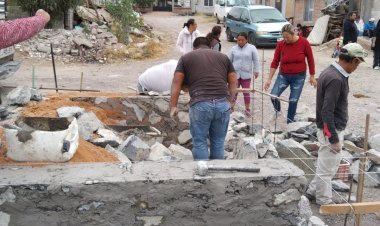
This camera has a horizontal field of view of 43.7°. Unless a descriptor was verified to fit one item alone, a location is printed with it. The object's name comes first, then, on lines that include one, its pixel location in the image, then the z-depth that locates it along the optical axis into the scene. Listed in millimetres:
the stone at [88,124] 5604
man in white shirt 7496
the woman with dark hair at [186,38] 8961
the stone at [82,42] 16250
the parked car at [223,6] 30367
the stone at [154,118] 7324
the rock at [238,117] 7709
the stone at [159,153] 5529
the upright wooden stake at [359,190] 3918
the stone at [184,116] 7336
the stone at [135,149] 5359
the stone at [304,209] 3938
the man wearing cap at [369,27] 18469
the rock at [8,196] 3420
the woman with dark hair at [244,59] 8047
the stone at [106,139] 5517
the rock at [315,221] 4047
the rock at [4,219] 3471
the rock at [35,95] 6762
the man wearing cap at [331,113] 4387
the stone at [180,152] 5902
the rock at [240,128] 7212
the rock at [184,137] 7198
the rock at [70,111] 6219
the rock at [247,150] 5519
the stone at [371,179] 5487
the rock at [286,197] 3701
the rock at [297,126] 7035
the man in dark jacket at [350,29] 15164
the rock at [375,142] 6254
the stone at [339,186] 5352
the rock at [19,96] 6445
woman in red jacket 7254
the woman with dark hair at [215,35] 8215
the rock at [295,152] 5320
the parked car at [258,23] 18688
